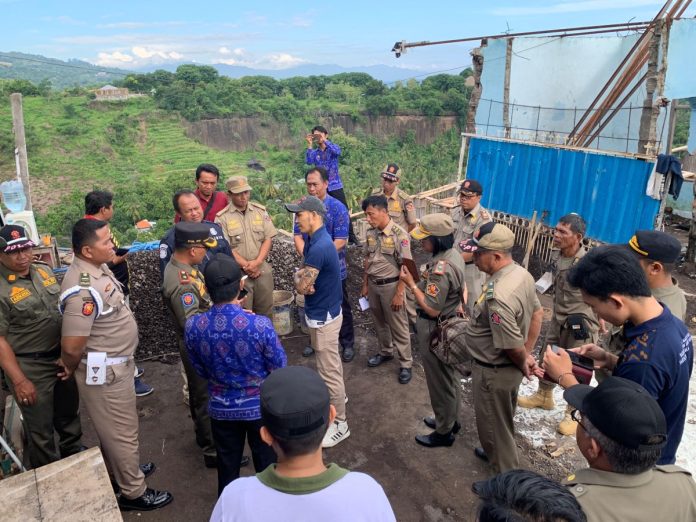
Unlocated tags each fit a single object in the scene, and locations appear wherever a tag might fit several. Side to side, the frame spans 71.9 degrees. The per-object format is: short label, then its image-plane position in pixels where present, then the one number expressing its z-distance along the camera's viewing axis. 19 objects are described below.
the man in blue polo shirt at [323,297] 3.77
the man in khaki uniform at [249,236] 4.81
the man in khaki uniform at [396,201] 5.92
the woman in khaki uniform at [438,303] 3.62
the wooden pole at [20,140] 6.24
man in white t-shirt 1.42
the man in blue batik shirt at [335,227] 5.00
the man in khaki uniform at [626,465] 1.54
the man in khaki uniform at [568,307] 3.94
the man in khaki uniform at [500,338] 2.95
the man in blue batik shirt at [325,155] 7.07
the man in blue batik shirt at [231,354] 2.58
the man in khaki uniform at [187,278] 3.32
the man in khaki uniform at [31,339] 3.02
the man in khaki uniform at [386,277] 4.55
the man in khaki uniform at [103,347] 2.89
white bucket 5.70
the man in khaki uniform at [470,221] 5.29
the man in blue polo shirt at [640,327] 2.09
